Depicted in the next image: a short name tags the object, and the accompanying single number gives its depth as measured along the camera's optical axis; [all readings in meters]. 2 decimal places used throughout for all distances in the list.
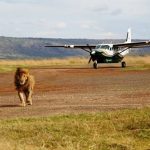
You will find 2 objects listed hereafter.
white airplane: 53.88
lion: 18.20
